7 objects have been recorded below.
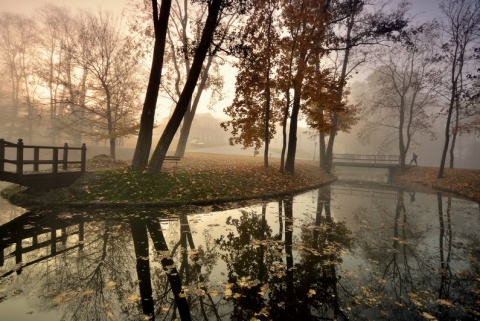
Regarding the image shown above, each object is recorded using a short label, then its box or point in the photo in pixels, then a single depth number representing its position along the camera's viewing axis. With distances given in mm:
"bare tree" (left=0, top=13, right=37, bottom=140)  33188
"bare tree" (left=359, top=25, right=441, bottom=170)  24891
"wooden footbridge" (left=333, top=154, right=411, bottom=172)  29938
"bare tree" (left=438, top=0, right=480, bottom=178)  20125
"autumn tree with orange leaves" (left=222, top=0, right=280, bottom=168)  16484
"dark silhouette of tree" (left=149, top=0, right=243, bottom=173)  11984
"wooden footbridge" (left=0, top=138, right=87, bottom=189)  9203
